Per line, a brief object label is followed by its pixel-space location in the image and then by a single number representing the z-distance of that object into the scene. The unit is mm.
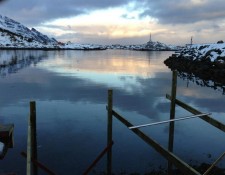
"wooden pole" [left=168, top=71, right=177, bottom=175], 7556
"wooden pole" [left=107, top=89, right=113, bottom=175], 7209
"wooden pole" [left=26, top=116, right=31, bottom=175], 4254
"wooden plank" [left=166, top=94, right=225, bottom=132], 6199
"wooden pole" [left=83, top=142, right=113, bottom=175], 7031
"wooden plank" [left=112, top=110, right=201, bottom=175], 4381
